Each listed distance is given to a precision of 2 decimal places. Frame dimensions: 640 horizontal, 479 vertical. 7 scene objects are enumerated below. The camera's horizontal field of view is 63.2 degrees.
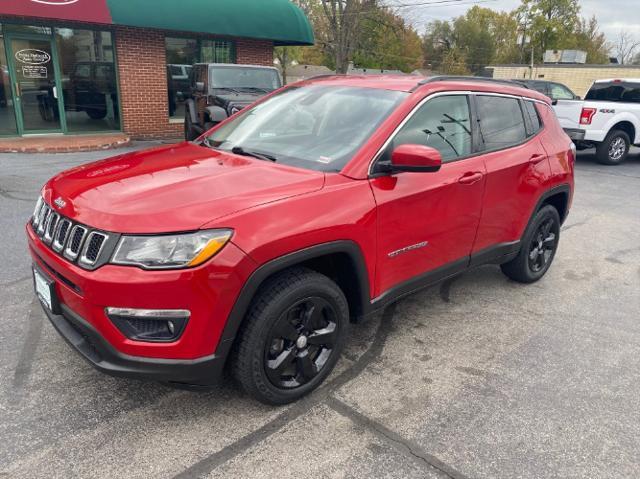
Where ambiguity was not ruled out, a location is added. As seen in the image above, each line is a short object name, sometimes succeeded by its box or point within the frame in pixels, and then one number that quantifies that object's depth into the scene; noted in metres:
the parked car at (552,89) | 13.88
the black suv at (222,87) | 10.37
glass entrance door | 11.71
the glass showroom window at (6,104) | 11.67
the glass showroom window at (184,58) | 13.79
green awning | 11.76
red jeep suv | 2.33
